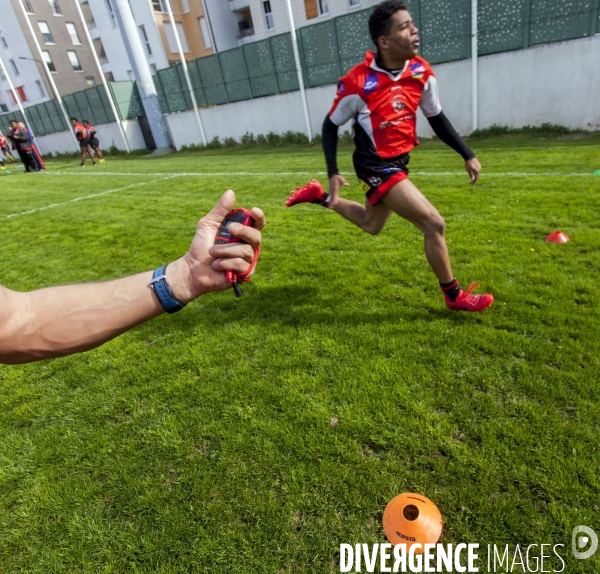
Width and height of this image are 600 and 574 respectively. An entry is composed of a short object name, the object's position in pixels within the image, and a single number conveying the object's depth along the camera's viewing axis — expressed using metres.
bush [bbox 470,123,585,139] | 11.00
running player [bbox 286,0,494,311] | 3.16
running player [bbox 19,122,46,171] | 20.22
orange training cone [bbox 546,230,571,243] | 4.42
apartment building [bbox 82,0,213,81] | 30.17
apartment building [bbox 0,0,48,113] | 35.97
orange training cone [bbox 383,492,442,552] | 1.80
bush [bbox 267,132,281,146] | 17.94
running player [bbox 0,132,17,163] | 25.53
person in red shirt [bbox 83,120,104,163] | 19.66
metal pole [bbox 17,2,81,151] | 25.14
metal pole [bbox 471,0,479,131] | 11.67
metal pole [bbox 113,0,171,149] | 21.37
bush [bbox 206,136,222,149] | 20.50
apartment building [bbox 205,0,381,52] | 21.72
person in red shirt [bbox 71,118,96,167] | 18.69
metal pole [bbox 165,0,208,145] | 19.11
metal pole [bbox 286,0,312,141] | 14.70
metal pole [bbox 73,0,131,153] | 20.86
